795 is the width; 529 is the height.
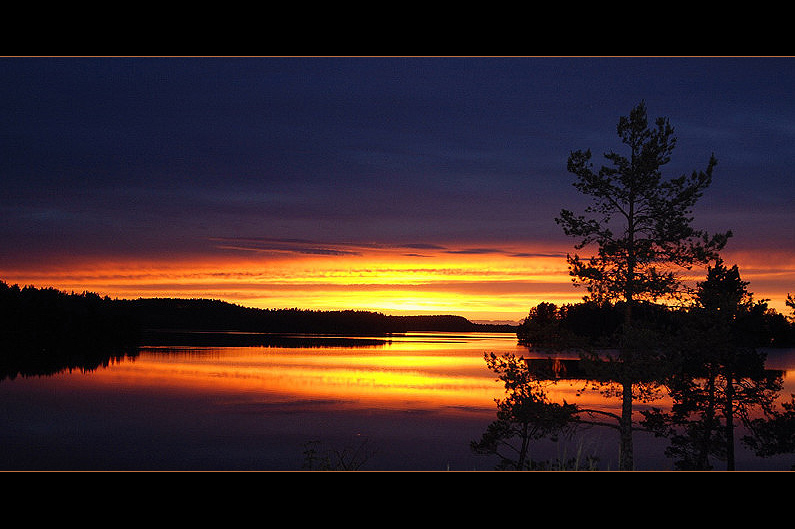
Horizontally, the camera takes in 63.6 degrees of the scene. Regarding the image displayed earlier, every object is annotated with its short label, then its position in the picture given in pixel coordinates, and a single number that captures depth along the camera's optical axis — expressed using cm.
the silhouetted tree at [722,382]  2766
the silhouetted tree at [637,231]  2138
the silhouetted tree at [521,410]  2123
